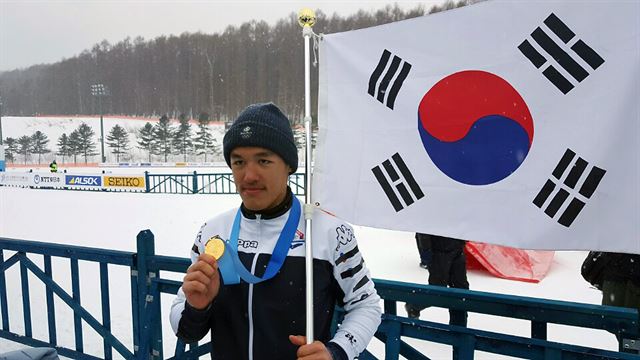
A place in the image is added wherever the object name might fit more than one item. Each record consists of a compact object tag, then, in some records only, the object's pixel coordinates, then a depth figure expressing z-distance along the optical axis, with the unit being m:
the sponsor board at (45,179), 23.33
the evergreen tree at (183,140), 66.25
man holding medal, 1.43
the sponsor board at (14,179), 23.95
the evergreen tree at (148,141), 65.73
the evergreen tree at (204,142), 65.44
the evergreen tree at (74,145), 63.69
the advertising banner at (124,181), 21.30
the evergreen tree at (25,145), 62.69
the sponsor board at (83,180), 22.11
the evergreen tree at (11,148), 61.43
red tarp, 5.73
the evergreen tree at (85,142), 64.19
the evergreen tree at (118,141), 64.69
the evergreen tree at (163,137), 66.25
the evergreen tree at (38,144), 63.25
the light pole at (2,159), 28.00
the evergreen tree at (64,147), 62.94
